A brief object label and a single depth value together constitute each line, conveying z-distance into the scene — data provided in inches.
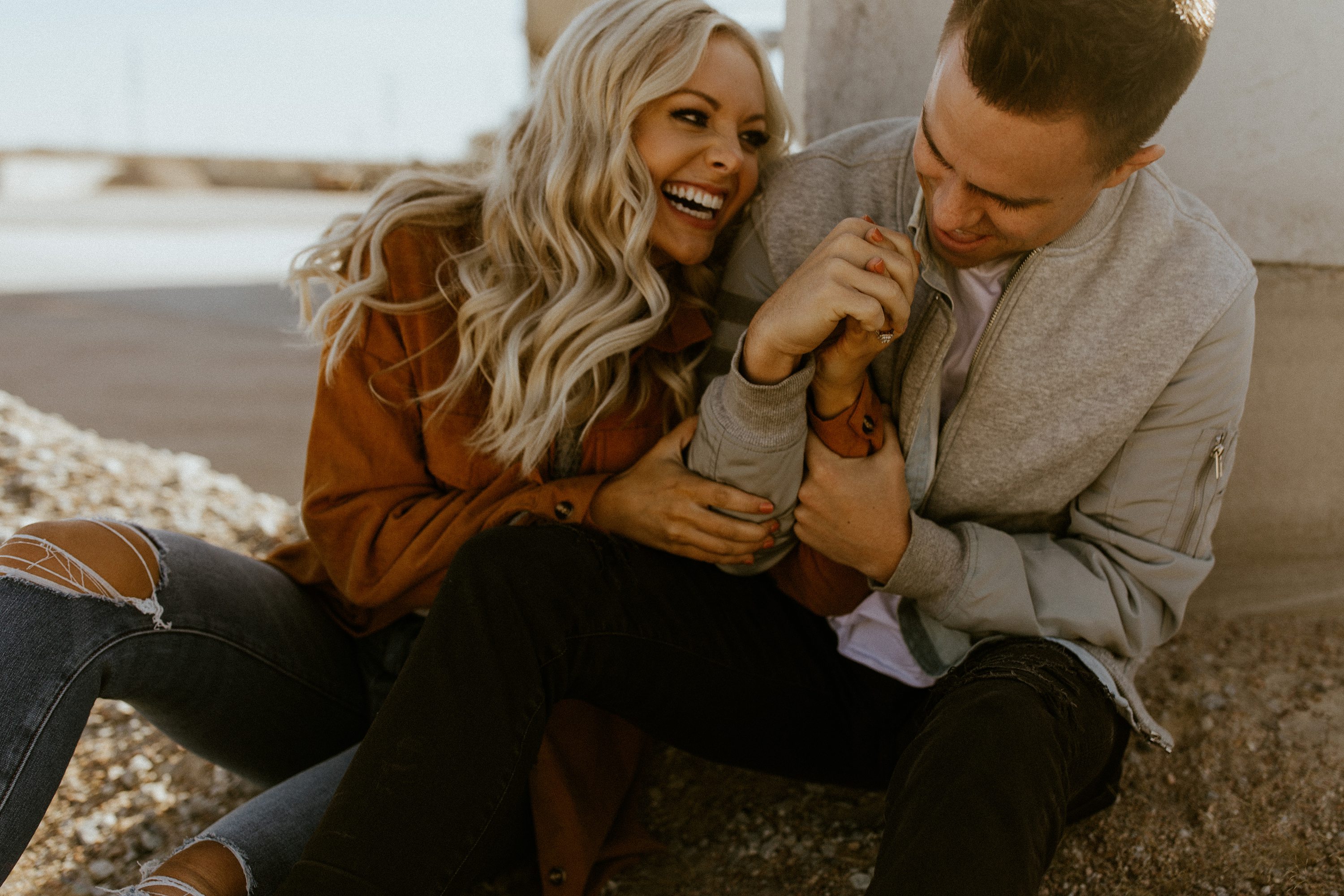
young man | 67.1
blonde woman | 82.9
